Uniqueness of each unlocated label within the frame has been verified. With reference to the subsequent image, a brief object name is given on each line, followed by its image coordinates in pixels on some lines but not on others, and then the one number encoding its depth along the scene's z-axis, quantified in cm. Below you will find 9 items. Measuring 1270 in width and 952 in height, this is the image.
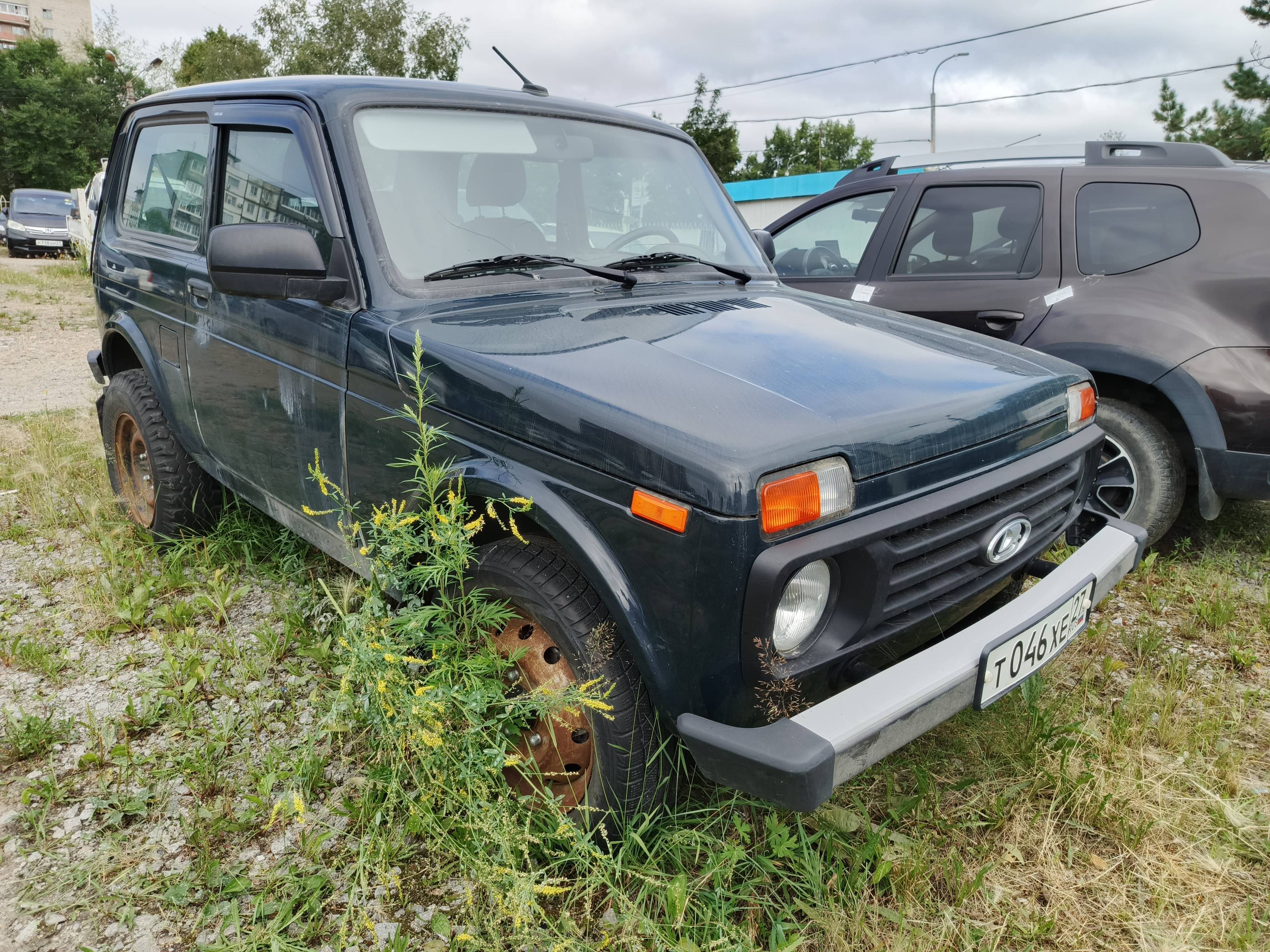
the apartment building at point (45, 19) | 8231
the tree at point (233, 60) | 4291
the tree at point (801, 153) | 7431
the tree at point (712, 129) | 4825
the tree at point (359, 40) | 4078
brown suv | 369
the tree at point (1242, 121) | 3381
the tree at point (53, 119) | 4497
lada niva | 173
